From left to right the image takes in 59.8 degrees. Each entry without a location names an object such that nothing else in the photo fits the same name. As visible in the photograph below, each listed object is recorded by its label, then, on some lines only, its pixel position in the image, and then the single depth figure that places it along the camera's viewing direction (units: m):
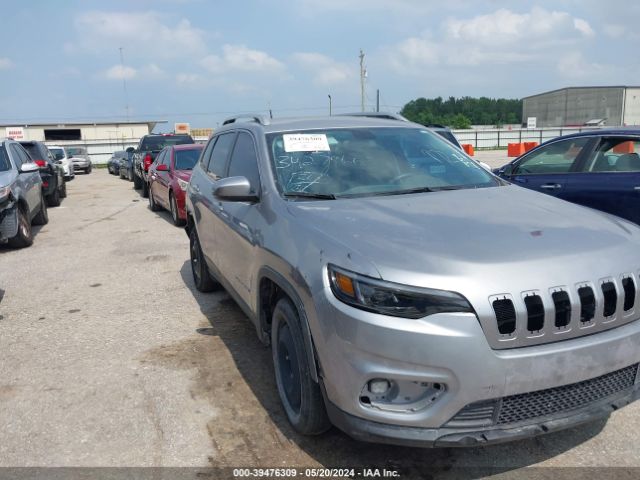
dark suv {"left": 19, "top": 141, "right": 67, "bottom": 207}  13.66
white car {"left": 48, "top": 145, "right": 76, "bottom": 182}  22.19
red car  10.20
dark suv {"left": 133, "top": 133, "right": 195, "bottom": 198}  17.36
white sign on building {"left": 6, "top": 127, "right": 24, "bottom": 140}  45.74
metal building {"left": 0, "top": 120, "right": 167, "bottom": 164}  59.75
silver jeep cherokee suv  2.37
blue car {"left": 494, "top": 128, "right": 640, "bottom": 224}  5.81
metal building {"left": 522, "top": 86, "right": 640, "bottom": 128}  70.02
